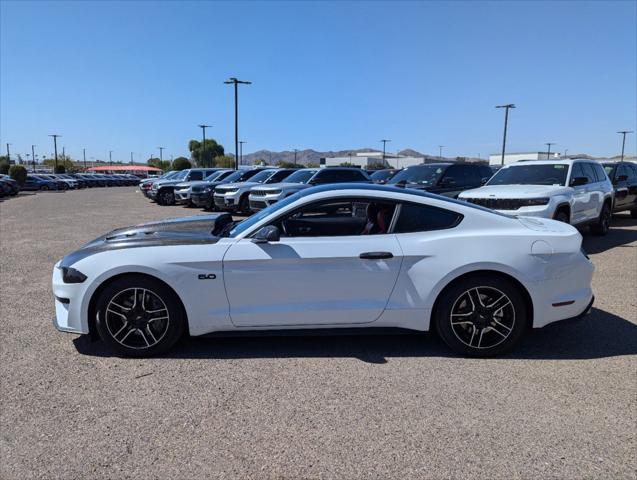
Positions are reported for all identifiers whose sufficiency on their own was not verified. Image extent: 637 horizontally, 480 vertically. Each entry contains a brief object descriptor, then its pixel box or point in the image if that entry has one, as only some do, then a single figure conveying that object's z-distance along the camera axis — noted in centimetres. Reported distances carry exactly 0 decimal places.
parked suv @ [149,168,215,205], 2230
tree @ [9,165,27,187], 5112
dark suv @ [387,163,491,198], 1291
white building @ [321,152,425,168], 10756
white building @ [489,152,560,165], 8150
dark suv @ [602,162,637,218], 1287
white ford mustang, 395
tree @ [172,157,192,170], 7938
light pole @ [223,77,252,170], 2984
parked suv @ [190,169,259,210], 1938
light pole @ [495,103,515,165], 4490
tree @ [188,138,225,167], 11350
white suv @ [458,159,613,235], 848
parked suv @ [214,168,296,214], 1661
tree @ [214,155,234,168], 10236
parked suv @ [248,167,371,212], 1445
